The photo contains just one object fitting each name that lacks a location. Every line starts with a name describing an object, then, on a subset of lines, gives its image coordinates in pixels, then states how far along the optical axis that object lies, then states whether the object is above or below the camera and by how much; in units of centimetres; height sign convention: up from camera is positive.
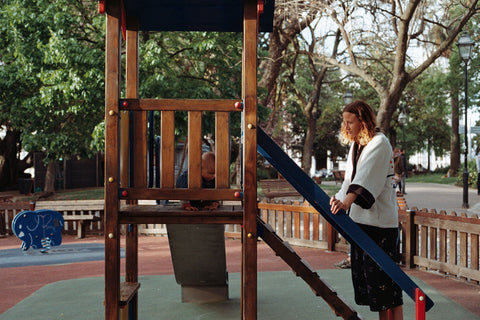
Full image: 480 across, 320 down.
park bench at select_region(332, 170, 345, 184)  3297 -57
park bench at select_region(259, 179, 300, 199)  1859 -75
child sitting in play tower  445 -8
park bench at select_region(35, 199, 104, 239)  1159 -95
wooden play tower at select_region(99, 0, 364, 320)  373 +3
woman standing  371 -30
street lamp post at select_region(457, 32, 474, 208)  1653 +376
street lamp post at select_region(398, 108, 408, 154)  3319 +310
